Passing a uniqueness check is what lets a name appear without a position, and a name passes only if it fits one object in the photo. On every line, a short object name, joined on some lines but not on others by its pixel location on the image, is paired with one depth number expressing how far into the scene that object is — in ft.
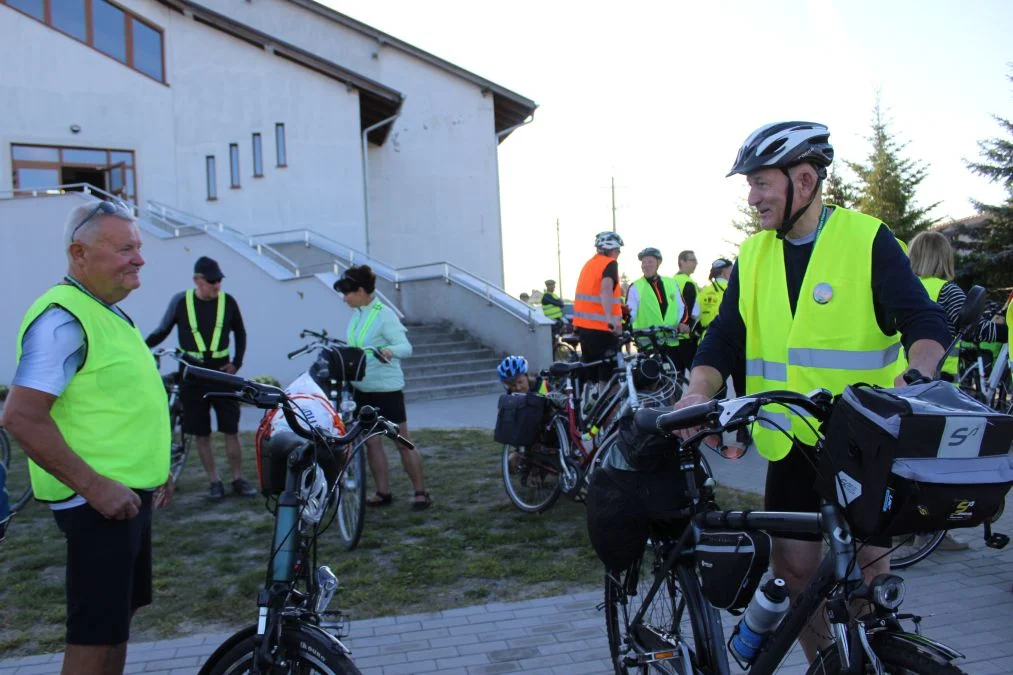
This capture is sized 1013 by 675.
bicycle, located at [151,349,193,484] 27.48
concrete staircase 51.03
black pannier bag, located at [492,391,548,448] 22.03
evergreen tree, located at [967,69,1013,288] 88.22
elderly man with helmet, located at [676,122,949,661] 9.34
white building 65.26
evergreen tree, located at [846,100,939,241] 111.14
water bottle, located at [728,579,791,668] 8.45
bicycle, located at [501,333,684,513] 21.61
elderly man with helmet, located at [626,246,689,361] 32.91
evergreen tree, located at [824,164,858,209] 117.60
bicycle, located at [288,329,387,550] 19.98
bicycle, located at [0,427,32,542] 24.26
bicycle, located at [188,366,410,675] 8.70
